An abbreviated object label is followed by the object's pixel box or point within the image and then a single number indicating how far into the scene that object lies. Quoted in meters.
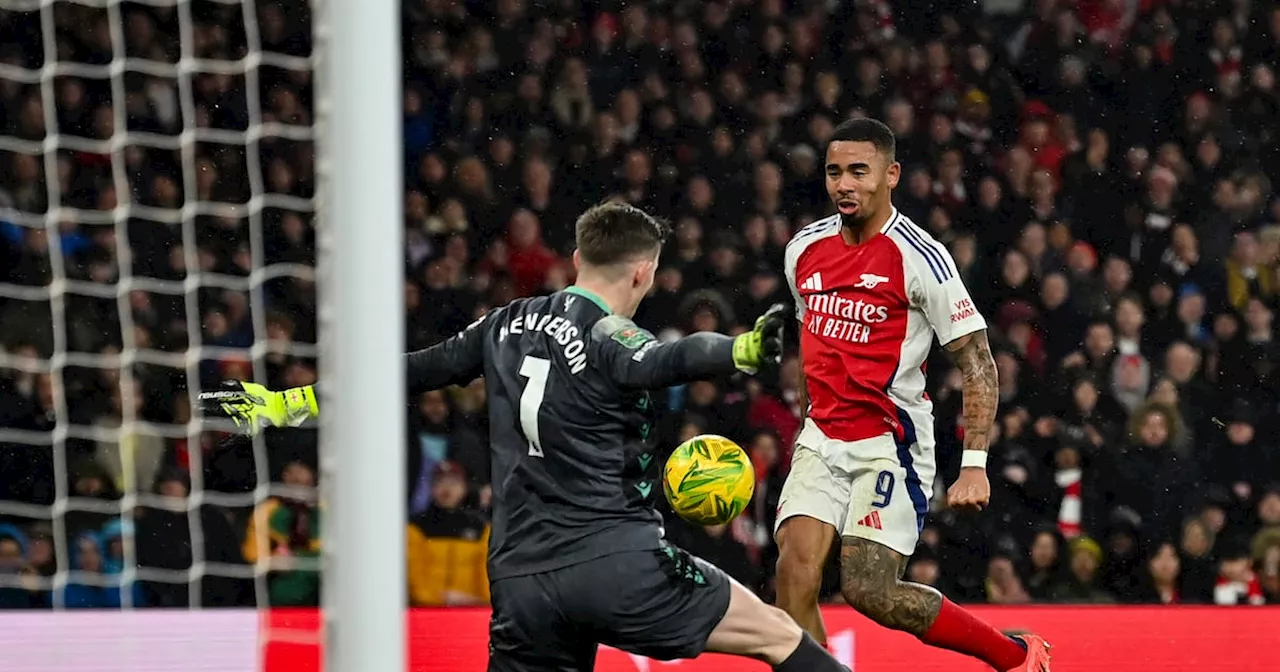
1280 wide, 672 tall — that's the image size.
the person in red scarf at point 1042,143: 20.44
